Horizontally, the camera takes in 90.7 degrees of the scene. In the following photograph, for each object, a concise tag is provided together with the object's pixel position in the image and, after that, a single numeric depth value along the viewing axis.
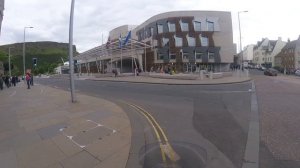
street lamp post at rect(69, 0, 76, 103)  7.87
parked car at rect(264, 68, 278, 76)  26.64
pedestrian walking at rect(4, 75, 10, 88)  18.12
